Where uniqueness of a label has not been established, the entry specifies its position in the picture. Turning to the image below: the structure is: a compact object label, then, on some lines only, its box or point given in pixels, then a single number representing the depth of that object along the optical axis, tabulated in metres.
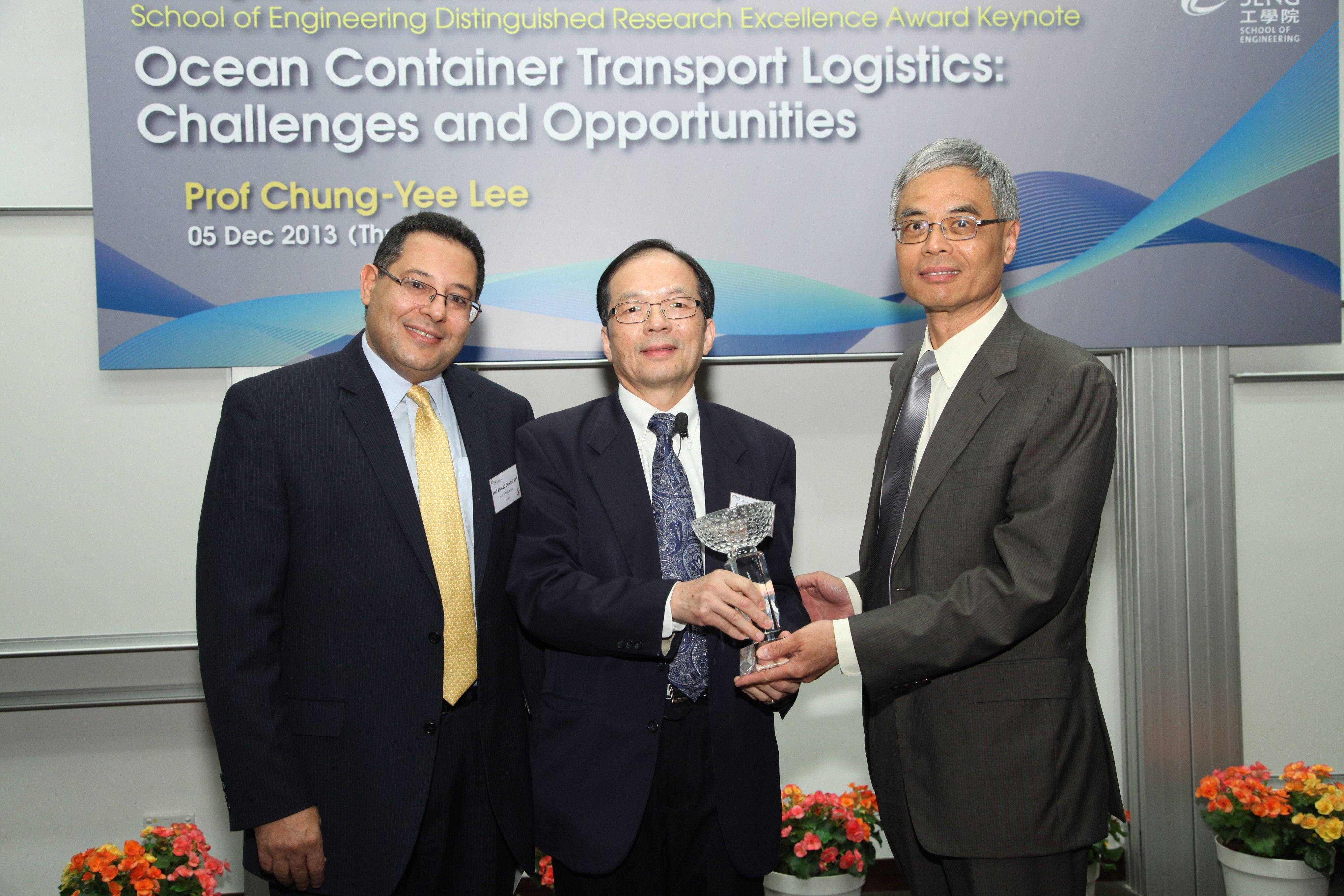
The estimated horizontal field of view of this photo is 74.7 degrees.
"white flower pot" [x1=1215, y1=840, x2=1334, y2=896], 3.00
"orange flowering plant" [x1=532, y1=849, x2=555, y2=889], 2.92
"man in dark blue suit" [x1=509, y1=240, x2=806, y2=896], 1.78
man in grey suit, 1.74
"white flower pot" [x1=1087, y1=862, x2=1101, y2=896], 3.12
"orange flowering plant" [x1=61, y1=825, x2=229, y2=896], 2.70
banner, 3.03
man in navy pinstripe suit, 1.85
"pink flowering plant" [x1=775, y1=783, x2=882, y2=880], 3.06
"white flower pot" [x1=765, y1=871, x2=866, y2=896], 3.05
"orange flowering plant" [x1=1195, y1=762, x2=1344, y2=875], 2.97
